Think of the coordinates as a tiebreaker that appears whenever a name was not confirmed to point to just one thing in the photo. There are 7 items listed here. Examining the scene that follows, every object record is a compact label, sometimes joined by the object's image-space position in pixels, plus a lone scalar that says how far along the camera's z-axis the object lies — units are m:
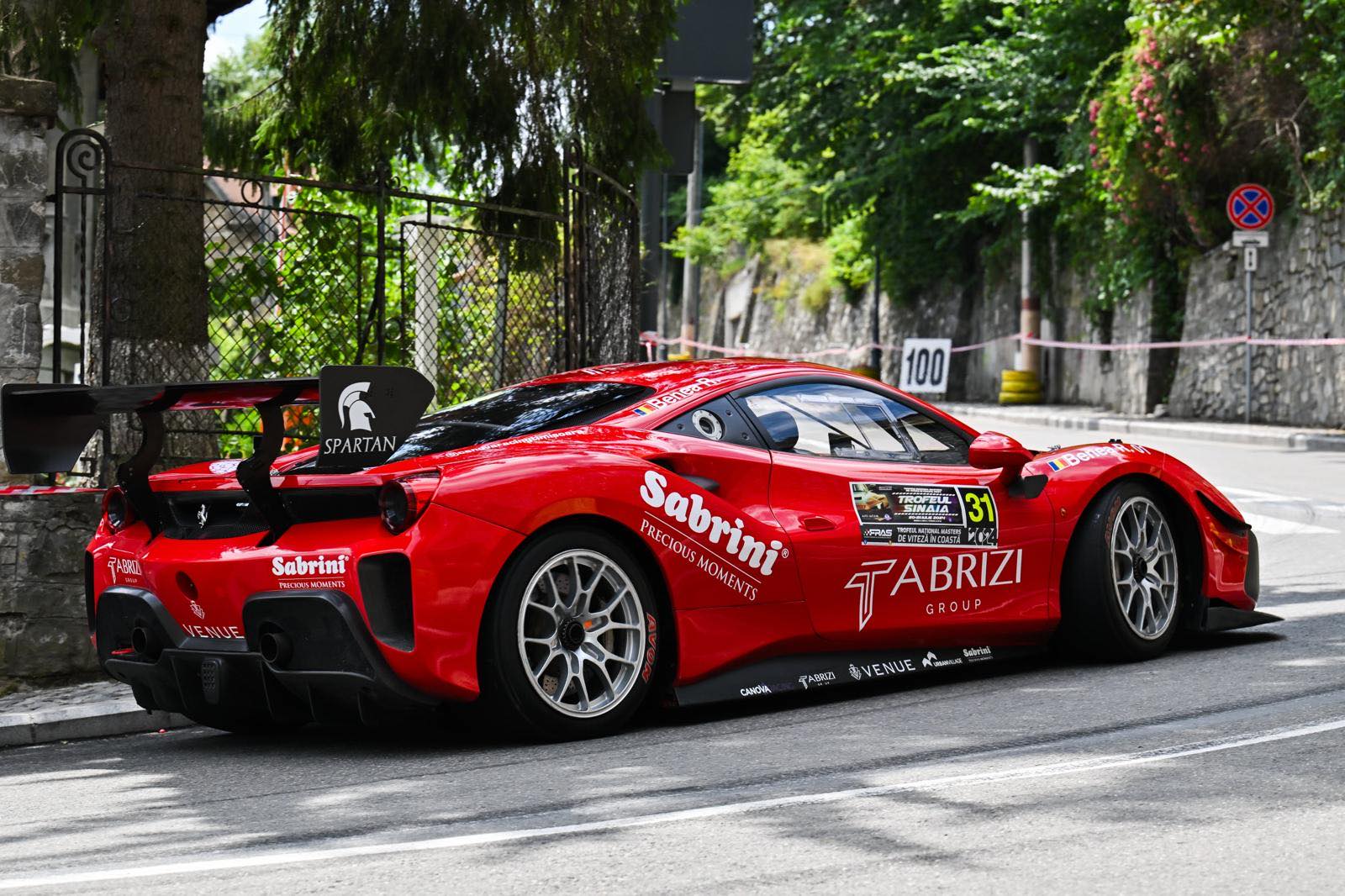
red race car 5.50
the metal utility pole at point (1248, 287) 23.25
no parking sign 23.23
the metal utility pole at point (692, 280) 42.25
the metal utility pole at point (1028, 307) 33.72
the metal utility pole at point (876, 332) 39.78
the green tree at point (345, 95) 9.09
